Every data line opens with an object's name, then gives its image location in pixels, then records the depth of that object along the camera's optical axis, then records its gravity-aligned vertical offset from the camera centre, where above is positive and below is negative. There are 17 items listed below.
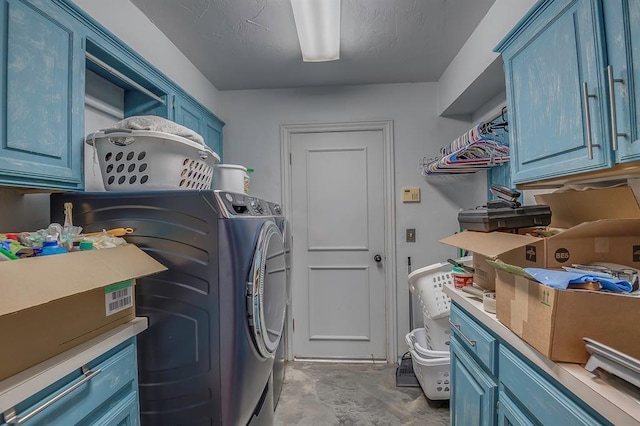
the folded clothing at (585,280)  0.82 -0.16
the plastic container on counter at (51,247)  0.92 -0.06
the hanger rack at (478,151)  1.75 +0.41
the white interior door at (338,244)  2.88 -0.20
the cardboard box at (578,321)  0.77 -0.25
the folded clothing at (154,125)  1.36 +0.42
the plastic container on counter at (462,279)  1.63 -0.29
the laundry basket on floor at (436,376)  2.08 -1.00
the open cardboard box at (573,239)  1.06 -0.07
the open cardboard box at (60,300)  0.73 -0.21
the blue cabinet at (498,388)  0.83 -0.53
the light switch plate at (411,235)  2.84 -0.13
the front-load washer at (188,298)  1.27 -0.29
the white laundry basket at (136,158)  1.35 +0.28
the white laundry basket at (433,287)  2.10 -0.44
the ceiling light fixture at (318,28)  1.60 +1.05
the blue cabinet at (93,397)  0.76 -0.46
